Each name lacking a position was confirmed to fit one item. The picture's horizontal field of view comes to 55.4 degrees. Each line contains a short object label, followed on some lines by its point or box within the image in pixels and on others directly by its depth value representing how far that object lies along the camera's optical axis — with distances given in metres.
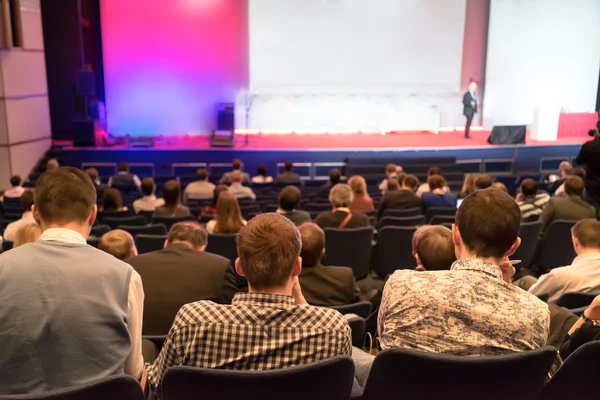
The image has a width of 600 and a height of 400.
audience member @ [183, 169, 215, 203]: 8.52
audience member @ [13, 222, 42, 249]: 3.66
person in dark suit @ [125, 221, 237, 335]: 3.07
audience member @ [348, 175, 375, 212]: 7.03
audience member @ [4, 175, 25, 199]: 8.42
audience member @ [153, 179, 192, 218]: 6.32
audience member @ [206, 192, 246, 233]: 5.05
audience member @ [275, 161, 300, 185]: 9.73
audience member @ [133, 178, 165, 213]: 7.23
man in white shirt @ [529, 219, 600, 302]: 3.52
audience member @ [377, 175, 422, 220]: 6.71
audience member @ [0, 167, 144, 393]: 1.95
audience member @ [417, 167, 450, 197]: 7.60
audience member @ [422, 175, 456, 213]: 6.88
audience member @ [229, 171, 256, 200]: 7.99
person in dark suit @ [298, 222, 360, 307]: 3.40
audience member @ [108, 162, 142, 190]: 9.62
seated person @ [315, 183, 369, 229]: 5.50
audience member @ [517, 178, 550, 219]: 6.36
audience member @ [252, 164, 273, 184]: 9.96
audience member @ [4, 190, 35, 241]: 5.47
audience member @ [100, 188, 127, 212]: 6.32
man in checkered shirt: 1.84
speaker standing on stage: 13.48
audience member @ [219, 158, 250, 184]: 9.34
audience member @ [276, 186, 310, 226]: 5.50
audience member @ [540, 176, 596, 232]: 5.62
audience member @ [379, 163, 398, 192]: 9.09
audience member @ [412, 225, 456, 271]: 2.95
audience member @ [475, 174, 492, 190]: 6.71
